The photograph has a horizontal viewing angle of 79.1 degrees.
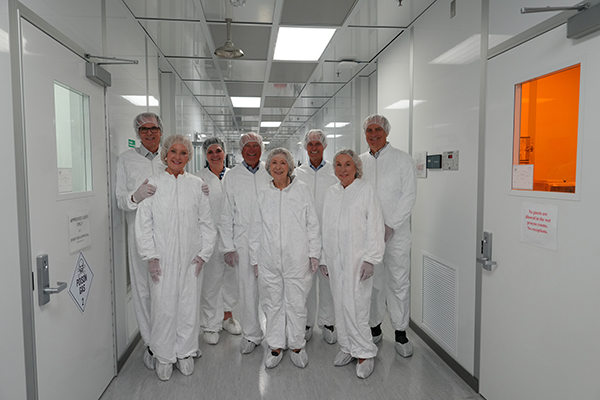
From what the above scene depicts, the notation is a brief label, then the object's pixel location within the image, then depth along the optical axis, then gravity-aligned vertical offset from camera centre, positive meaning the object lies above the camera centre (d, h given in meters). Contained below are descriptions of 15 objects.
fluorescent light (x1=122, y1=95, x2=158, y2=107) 2.80 +0.64
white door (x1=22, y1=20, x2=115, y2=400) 1.57 -0.19
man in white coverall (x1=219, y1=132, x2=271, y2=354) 2.79 -0.43
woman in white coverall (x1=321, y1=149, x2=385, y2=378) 2.38 -0.49
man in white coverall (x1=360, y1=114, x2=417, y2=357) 2.66 -0.29
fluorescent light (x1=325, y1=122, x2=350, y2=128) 5.27 +0.82
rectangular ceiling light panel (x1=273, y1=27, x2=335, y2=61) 3.09 +1.24
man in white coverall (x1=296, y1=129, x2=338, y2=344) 2.99 -0.09
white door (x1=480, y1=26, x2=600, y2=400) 1.47 -0.42
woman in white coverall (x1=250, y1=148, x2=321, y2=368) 2.50 -0.51
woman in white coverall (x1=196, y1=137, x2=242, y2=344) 3.05 -0.90
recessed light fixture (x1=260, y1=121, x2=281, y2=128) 8.61 +1.30
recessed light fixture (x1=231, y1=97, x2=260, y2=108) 5.87 +1.28
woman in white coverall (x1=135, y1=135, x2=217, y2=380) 2.33 -0.47
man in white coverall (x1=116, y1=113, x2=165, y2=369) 2.46 -0.06
